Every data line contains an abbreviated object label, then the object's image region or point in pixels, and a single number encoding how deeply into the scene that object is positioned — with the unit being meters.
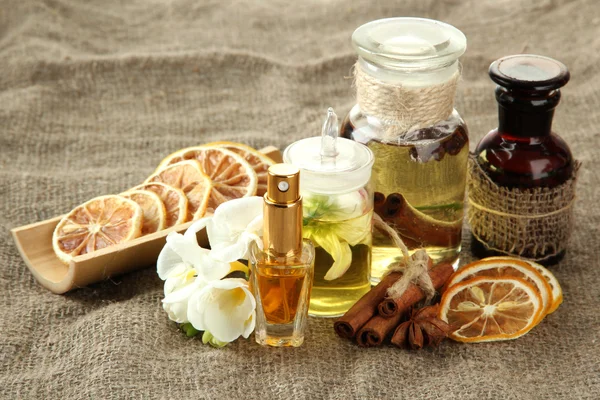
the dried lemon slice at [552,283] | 1.11
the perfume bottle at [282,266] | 1.05
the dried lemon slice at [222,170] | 1.16
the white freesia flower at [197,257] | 1.07
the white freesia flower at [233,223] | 1.08
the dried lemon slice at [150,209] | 1.15
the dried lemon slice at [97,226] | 1.14
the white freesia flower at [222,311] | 1.07
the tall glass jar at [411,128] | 1.09
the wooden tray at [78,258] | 1.12
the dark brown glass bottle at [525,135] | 1.11
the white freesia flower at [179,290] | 1.08
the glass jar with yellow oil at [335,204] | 1.07
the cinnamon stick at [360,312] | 1.08
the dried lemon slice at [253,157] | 1.20
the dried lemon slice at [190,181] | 1.15
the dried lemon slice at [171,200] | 1.15
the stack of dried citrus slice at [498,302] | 1.09
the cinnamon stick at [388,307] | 1.08
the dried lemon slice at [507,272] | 1.10
